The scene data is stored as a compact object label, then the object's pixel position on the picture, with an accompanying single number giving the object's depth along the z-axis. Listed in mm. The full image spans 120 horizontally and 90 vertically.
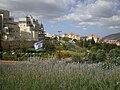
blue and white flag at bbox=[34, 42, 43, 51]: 10693
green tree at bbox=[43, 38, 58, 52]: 16933
